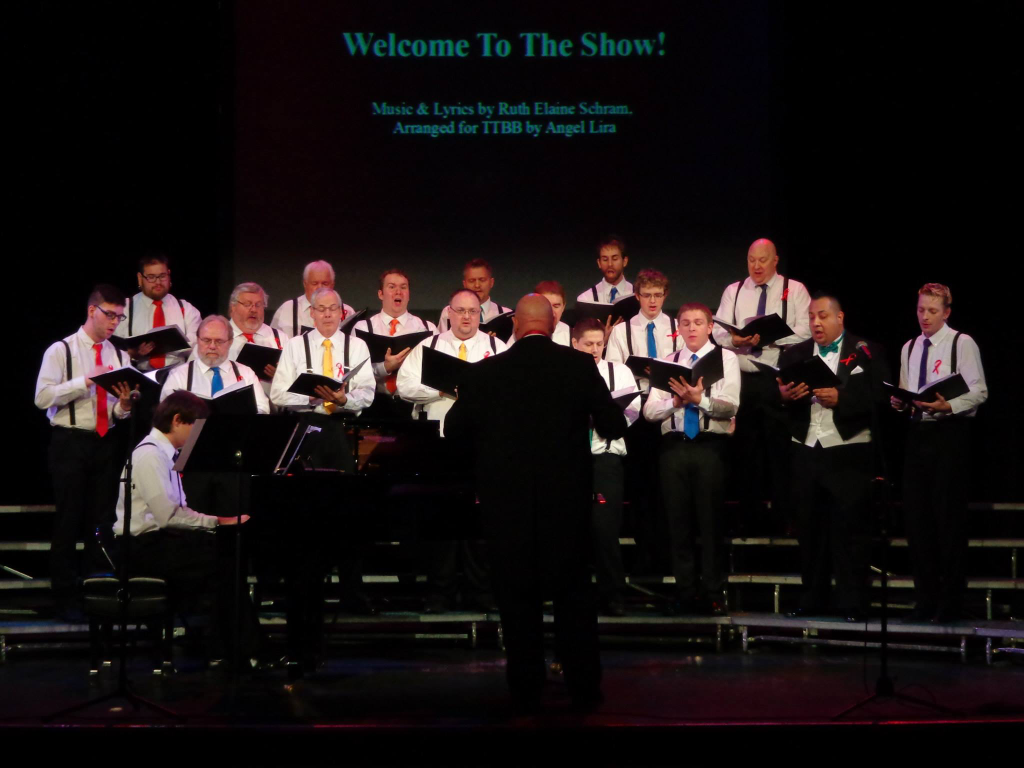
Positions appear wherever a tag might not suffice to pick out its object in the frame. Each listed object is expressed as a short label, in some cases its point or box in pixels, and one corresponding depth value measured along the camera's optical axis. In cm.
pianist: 539
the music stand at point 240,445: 476
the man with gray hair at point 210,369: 646
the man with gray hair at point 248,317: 703
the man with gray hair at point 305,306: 722
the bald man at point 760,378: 704
